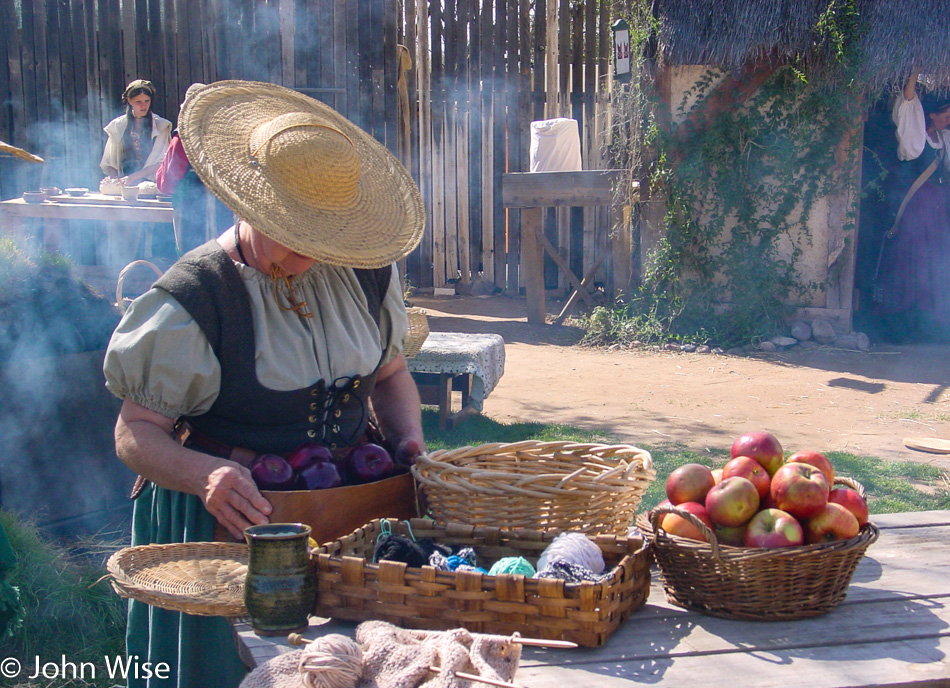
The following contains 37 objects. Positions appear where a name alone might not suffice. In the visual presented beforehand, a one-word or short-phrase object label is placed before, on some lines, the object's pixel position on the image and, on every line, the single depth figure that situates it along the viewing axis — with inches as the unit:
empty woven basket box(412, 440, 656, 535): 70.3
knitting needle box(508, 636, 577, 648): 51.2
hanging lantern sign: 328.2
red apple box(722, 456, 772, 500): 66.9
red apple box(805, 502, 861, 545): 63.1
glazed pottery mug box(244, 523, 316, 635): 58.4
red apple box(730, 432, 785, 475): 70.7
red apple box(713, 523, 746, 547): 64.8
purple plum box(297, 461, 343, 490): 77.1
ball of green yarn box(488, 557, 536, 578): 61.0
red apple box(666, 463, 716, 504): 67.6
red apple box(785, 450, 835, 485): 70.7
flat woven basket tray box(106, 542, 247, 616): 60.7
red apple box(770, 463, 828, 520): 62.9
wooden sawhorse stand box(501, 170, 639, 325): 343.0
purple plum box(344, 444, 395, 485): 81.7
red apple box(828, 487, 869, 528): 65.8
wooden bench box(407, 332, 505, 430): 206.2
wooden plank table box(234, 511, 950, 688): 54.2
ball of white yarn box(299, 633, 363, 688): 48.9
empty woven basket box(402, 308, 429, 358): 196.7
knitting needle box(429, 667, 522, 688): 46.9
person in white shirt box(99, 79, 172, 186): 315.9
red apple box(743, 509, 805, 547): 62.0
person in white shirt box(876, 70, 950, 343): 331.3
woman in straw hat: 76.1
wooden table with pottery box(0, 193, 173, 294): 259.3
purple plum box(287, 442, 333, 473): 78.5
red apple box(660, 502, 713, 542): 64.3
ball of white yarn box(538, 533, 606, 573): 60.4
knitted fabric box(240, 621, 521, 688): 48.9
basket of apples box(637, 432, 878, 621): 61.2
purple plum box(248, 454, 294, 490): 76.1
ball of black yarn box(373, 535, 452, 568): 62.8
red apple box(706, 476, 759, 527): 64.3
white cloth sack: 353.1
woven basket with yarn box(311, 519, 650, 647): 56.9
